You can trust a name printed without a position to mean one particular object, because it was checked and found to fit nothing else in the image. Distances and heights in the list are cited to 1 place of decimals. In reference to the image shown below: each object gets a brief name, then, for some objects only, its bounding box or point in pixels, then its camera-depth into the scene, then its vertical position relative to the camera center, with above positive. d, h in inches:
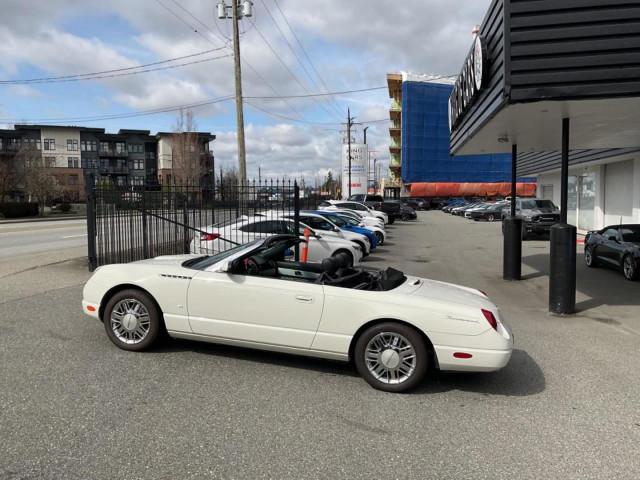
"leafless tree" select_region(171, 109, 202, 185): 1839.3 +193.9
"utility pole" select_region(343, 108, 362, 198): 2190.0 +346.3
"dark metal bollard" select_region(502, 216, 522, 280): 445.7 -43.2
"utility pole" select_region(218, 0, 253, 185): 701.9 +133.5
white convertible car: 179.8 -41.7
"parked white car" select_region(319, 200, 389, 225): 1117.9 -9.2
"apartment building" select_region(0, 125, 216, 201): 2918.3 +338.9
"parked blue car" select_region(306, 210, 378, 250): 655.8 -33.9
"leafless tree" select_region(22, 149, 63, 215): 1854.1 +98.9
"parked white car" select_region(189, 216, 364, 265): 466.6 -33.0
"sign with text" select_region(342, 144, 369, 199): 2028.8 +132.9
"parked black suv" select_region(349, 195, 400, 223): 1402.6 -9.3
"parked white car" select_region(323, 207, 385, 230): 839.2 -29.0
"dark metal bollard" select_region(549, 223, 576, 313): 315.3 -43.3
